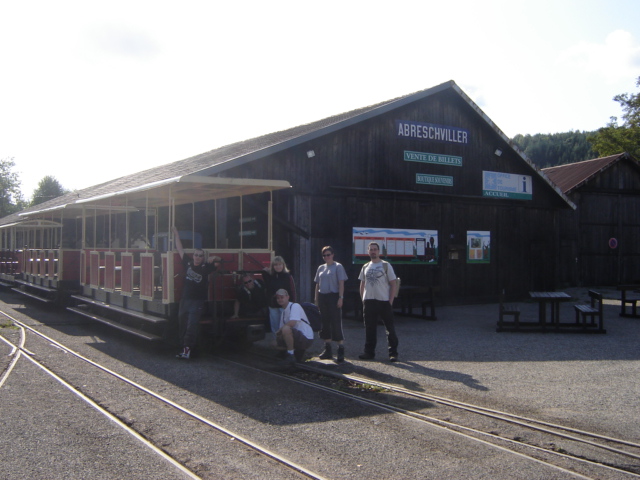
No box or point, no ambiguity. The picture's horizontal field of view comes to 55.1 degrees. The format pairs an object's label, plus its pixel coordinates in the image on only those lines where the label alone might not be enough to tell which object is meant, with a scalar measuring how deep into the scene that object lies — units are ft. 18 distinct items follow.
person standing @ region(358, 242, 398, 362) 30.50
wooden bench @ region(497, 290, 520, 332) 40.22
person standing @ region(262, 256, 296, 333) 31.17
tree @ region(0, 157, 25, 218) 306.96
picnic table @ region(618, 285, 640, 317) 47.78
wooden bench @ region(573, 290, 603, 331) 39.34
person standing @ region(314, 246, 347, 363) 30.25
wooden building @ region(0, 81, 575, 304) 50.98
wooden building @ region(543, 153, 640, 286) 85.51
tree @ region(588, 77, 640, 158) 145.38
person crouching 29.71
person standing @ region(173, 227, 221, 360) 30.32
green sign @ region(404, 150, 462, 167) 58.36
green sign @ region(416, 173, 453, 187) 58.85
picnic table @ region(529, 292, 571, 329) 38.93
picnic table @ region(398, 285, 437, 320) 45.47
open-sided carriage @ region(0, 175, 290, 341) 32.24
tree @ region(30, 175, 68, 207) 307.78
